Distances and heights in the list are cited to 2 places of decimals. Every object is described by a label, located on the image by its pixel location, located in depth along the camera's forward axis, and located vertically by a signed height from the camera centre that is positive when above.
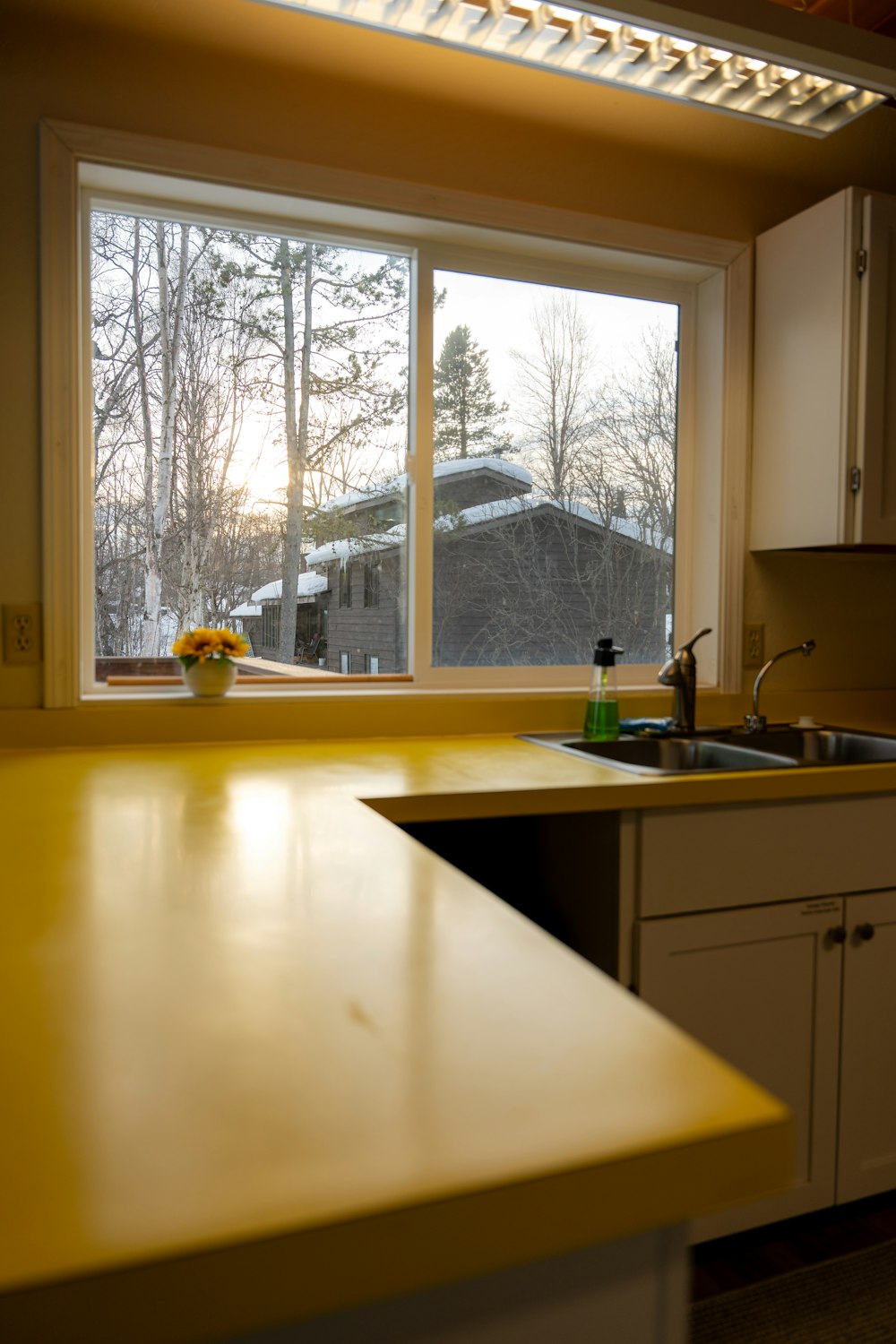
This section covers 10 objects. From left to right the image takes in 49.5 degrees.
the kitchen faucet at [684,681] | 2.26 -0.11
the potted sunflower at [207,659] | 2.05 -0.06
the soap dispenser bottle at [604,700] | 2.22 -0.16
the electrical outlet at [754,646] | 2.60 -0.04
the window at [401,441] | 2.12 +0.46
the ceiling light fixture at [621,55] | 1.69 +1.07
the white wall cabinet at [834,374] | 2.24 +0.62
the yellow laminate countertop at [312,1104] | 0.42 -0.26
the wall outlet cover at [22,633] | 1.92 -0.01
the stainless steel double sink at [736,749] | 2.10 -0.27
